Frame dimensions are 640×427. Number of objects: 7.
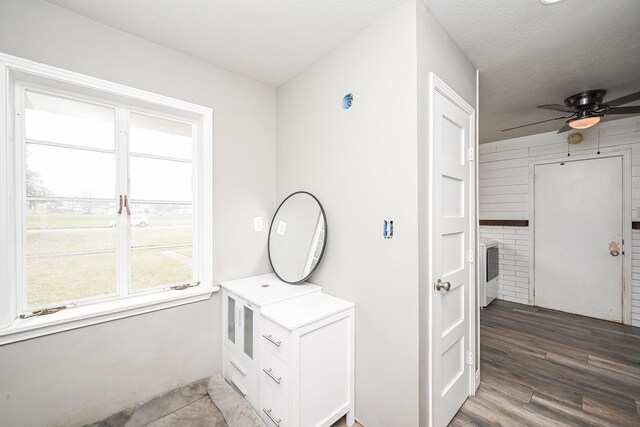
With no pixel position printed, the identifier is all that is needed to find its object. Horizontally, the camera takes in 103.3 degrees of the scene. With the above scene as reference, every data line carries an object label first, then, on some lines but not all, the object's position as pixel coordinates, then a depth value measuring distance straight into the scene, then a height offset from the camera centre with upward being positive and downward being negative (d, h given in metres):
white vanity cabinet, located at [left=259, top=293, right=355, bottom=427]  1.41 -0.91
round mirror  1.99 -0.21
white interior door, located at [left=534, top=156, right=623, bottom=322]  3.29 -0.33
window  1.48 +0.10
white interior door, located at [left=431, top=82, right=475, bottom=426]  1.55 -0.29
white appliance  3.68 -0.88
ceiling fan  2.48 +1.05
